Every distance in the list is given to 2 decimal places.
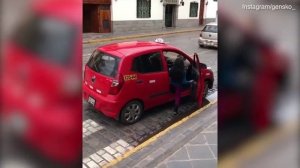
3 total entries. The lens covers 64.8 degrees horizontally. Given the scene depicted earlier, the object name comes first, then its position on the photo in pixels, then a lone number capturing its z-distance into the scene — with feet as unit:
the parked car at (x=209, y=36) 39.46
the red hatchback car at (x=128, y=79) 15.40
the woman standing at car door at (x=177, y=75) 17.27
